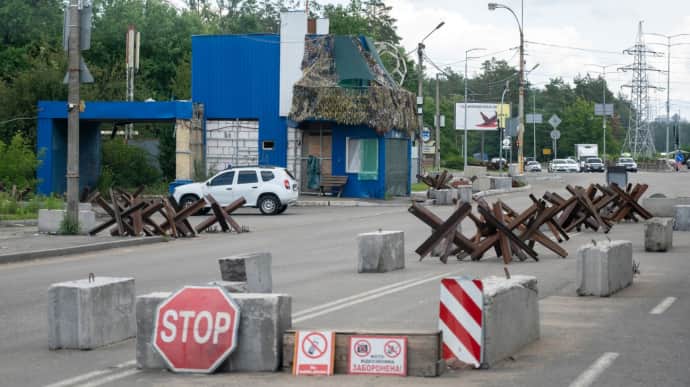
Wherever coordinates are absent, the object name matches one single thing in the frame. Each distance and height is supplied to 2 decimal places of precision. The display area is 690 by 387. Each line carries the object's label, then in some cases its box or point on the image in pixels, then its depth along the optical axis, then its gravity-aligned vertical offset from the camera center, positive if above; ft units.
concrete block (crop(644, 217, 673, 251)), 71.56 -4.52
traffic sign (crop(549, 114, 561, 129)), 313.12 +12.65
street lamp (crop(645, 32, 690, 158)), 374.08 +21.64
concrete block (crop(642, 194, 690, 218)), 107.14 -3.79
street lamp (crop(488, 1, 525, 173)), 211.61 +14.06
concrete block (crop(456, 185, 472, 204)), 141.74 -3.72
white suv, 122.11 -3.03
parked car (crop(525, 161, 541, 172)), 344.37 -0.66
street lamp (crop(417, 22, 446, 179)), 182.29 +10.85
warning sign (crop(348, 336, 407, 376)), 29.91 -5.25
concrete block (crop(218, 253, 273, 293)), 41.86 -4.21
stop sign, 30.58 -4.78
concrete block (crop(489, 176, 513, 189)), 187.32 -3.13
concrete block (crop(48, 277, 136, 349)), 35.27 -5.01
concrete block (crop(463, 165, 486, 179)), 197.77 -1.32
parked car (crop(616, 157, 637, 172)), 302.66 +0.85
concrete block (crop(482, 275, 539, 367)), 31.24 -4.56
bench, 153.58 -2.72
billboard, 334.24 +14.92
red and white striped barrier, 30.81 -4.24
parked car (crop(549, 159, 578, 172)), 326.44 -0.19
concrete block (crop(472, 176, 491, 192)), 182.19 -3.11
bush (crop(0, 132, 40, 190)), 124.67 -0.45
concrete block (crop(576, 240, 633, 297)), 47.67 -4.56
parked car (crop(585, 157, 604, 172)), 332.60 +0.18
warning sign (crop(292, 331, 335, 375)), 30.25 -5.27
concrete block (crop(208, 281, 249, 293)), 33.53 -3.84
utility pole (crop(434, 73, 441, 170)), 241.14 +5.34
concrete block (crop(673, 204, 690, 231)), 91.81 -4.30
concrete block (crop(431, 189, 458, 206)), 141.28 -4.25
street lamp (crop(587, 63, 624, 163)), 427.41 +17.93
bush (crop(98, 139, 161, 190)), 164.25 -0.84
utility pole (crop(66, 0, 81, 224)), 81.97 +4.63
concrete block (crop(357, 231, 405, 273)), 59.24 -4.84
